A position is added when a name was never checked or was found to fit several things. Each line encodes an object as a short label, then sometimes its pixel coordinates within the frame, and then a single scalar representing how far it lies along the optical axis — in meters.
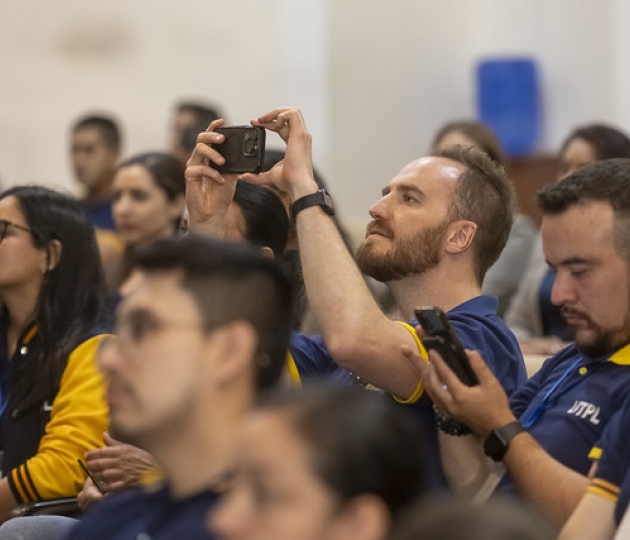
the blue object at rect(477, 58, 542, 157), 10.44
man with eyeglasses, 2.90
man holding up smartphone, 3.92
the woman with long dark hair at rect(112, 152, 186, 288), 7.72
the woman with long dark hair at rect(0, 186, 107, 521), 4.64
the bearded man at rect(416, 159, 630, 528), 3.45
